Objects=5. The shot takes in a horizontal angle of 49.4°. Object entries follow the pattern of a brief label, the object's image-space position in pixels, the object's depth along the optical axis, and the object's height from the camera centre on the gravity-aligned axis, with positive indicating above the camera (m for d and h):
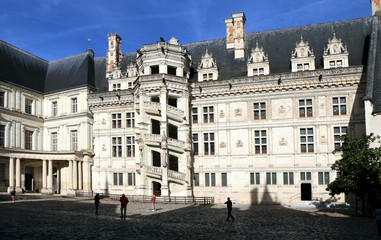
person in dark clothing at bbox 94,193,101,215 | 25.85 -2.68
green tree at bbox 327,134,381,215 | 26.16 -0.94
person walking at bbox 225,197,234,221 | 23.34 -2.80
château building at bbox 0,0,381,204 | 36.81 +3.84
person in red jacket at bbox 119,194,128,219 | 23.36 -2.44
